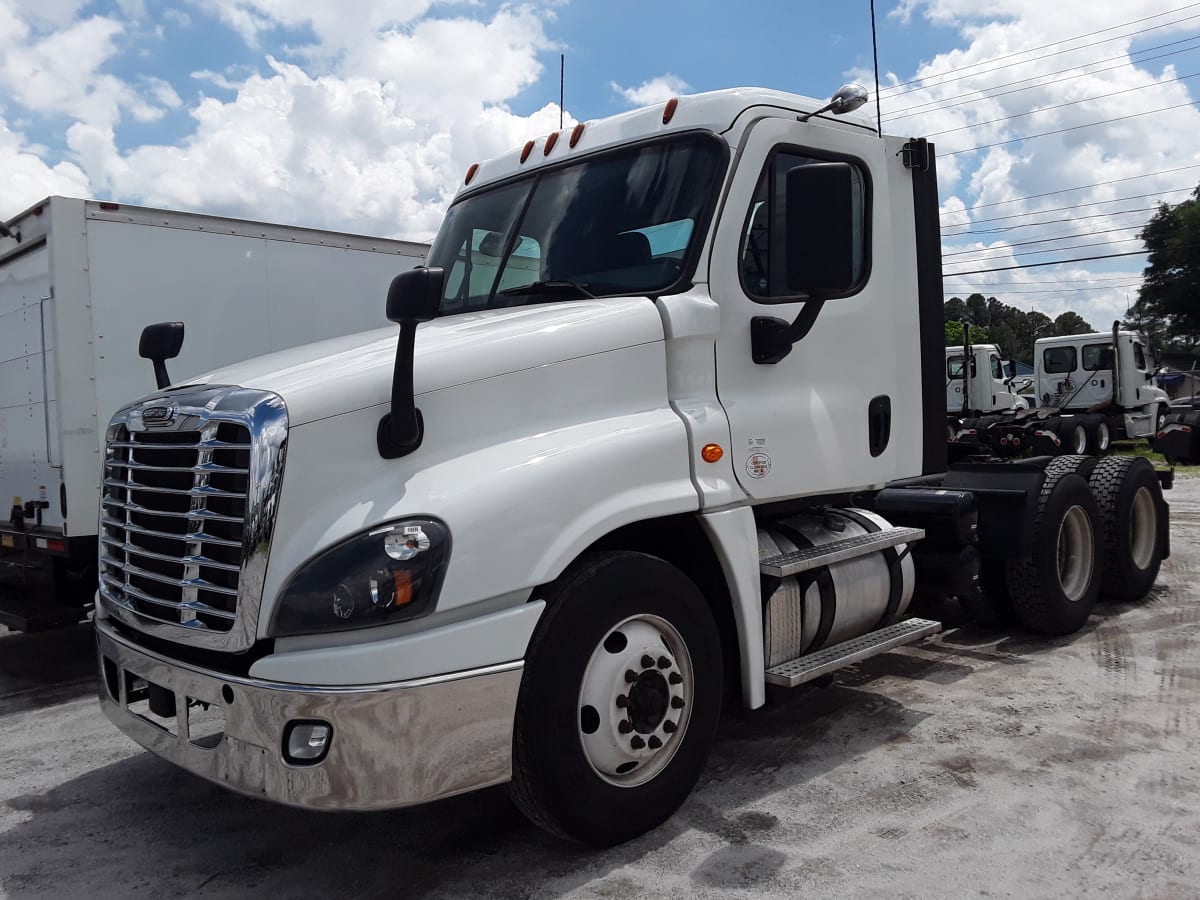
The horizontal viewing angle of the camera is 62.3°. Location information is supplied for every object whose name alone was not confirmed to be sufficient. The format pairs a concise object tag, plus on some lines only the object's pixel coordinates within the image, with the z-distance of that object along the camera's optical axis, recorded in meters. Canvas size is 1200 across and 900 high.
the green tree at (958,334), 70.04
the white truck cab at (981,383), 24.34
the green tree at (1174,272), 61.69
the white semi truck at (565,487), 2.98
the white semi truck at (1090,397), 21.38
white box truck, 6.25
